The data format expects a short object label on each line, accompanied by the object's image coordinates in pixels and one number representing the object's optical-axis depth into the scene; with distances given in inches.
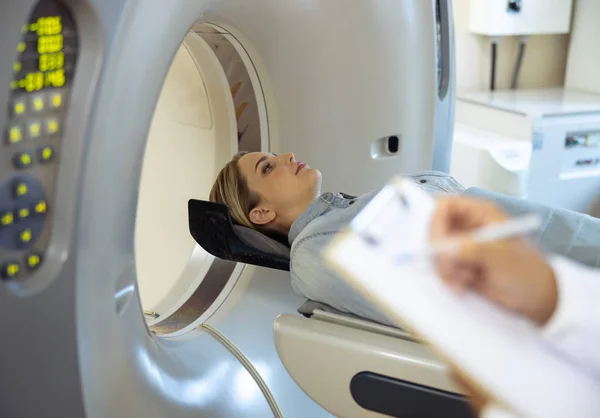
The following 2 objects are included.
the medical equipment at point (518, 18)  93.8
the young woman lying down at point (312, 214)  35.6
